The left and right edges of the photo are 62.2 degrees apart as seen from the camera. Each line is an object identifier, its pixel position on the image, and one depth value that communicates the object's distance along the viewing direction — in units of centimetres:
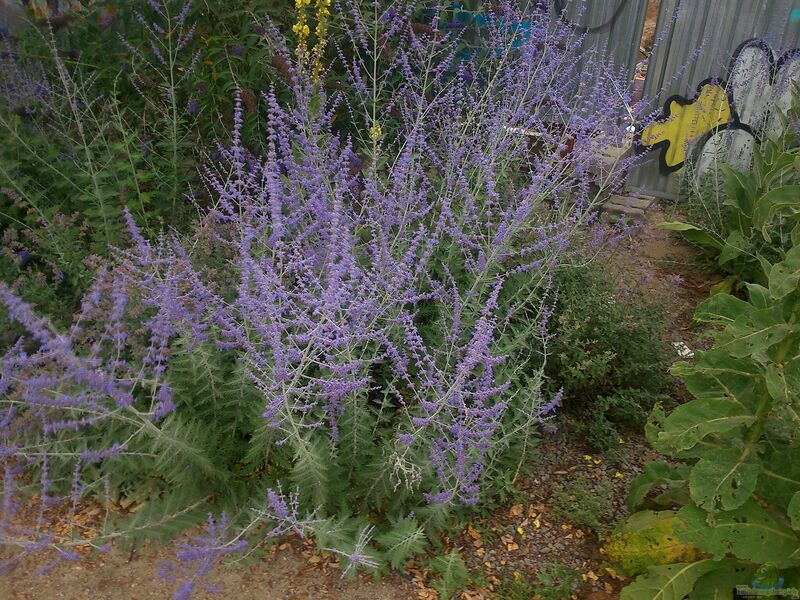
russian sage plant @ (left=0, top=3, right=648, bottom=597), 240
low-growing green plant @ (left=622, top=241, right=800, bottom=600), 237
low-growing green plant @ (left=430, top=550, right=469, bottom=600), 270
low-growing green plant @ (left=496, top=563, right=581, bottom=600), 276
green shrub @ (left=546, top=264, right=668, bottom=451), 358
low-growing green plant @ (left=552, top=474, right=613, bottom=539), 308
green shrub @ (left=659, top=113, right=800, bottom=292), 467
